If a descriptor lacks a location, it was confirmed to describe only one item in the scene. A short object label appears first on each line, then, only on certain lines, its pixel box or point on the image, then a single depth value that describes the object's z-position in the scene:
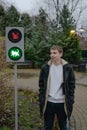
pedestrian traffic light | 3.97
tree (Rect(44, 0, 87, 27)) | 27.03
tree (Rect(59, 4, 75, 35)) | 24.81
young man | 3.58
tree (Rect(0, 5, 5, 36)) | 22.03
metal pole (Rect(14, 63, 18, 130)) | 4.03
